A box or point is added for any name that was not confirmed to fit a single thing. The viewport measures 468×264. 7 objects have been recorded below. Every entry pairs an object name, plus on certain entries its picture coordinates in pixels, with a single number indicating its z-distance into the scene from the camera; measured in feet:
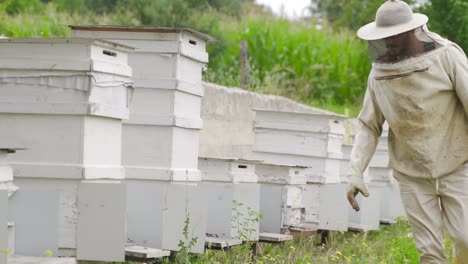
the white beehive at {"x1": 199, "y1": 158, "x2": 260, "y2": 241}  25.90
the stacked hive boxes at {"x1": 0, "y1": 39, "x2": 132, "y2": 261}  18.47
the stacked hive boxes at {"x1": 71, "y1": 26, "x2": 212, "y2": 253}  22.56
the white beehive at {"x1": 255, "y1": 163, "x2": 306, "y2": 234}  29.99
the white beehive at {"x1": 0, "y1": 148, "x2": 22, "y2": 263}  15.40
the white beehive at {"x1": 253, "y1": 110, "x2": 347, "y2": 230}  33.60
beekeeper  17.94
